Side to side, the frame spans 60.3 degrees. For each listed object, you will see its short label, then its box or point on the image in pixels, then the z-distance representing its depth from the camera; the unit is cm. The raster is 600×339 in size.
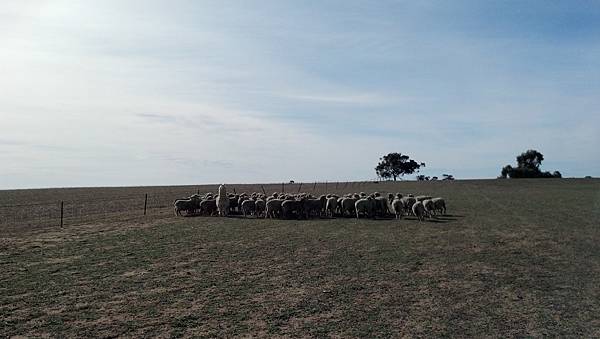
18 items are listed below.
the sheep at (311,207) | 2905
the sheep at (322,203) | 2981
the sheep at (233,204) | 3269
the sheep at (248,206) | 2988
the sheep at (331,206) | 2955
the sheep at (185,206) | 3038
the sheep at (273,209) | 2873
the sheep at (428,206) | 2636
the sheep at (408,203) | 2834
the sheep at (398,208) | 2712
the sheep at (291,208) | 2819
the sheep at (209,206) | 3086
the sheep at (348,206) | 2898
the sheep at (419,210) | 2581
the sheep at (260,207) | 2978
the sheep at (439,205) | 2735
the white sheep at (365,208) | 2740
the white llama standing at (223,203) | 3008
